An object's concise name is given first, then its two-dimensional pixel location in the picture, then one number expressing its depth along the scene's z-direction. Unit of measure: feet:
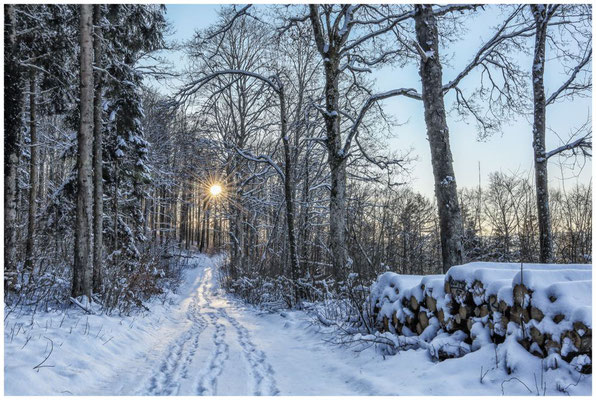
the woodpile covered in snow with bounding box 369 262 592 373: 8.93
